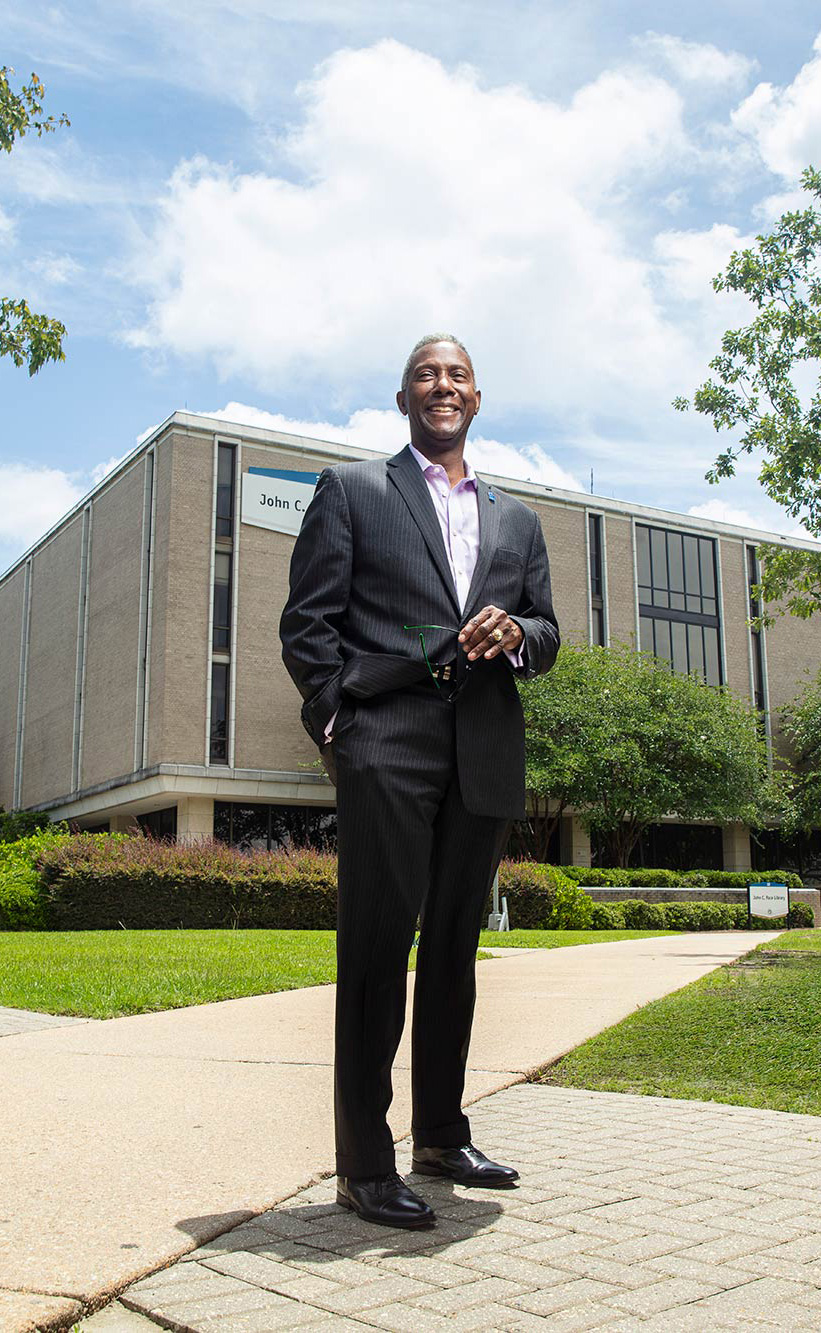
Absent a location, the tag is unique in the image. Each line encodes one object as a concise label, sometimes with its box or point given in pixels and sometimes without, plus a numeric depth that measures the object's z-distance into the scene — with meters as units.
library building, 34.31
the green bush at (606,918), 24.17
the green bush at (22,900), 19.00
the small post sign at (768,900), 21.95
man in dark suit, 3.09
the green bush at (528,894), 21.86
